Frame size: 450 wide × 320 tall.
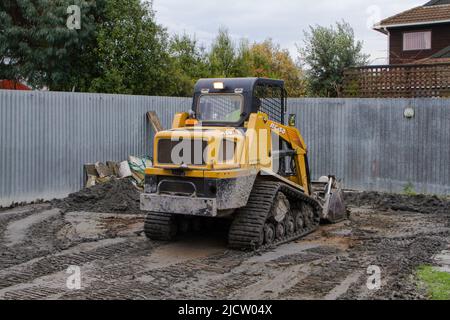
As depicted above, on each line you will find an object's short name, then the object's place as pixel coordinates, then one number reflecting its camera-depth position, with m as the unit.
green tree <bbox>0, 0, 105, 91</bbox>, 20.78
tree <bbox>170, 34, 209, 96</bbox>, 28.35
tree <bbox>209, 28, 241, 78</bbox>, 30.44
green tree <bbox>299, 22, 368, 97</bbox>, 27.16
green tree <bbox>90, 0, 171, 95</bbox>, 20.42
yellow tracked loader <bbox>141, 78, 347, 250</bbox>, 9.28
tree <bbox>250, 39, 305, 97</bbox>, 33.06
